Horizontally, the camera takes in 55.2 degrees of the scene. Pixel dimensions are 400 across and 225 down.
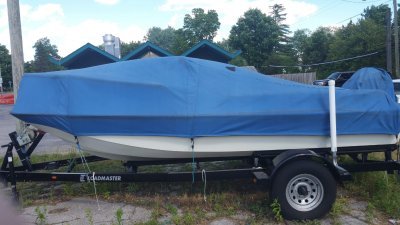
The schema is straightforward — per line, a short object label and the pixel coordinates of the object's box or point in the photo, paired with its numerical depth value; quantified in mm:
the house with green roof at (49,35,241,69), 18562
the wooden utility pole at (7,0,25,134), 8344
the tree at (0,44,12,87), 86394
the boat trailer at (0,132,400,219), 4766
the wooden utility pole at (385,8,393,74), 28941
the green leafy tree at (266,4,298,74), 57688
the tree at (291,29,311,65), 65562
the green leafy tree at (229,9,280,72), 60750
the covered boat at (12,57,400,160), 4996
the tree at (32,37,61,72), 77938
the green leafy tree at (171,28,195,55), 43806
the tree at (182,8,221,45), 80625
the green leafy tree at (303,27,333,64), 58997
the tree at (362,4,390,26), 50250
